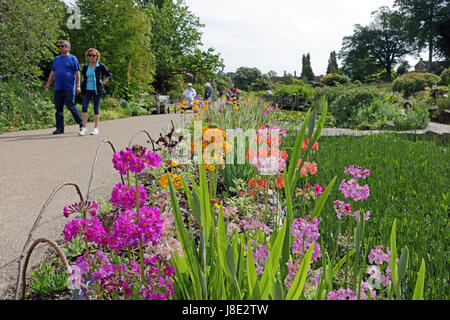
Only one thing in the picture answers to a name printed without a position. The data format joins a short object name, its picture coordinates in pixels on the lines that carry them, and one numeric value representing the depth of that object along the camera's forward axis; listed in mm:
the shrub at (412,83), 21234
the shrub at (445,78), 19391
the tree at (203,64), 26641
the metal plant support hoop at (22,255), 1179
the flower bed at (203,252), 1074
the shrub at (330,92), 14467
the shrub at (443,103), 10905
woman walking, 6961
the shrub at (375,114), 9320
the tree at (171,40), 25344
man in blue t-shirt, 6758
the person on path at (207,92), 14098
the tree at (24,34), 9336
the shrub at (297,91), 20344
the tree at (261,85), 44562
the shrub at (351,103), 10906
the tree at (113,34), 15703
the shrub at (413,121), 8047
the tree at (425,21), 39688
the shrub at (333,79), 38312
